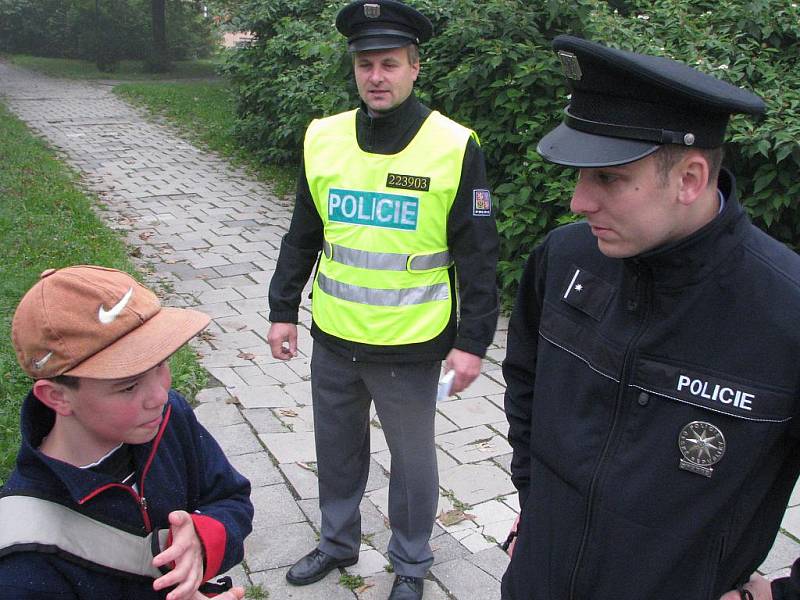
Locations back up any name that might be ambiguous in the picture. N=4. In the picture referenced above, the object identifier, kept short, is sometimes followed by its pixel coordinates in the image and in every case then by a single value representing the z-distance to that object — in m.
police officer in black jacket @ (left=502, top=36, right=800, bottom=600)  1.62
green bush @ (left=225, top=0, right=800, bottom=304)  5.05
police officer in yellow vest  2.83
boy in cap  1.66
